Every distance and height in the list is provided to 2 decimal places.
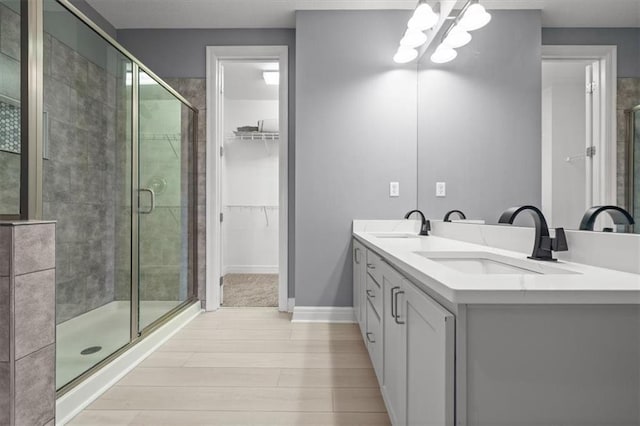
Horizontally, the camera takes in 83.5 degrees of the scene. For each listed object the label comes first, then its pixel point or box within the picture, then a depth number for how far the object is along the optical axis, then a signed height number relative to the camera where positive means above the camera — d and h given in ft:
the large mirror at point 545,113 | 3.04 +1.22
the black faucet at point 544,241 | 3.68 -0.28
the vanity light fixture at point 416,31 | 7.86 +4.19
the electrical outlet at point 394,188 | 9.45 +0.66
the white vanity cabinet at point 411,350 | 2.38 -1.25
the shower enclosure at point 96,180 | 5.28 +0.58
